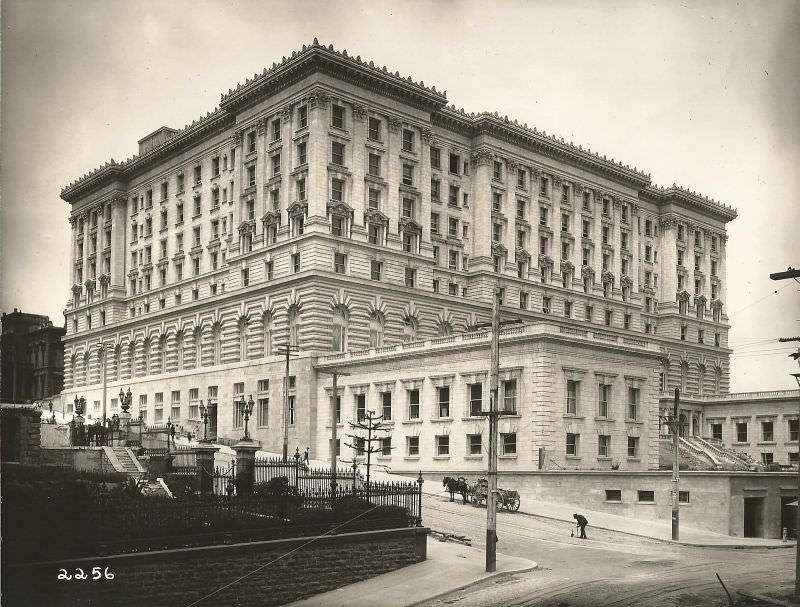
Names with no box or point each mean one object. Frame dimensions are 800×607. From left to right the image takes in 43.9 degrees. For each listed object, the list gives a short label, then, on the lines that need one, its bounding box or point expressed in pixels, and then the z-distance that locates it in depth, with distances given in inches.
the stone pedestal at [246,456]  1389.4
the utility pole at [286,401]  2155.5
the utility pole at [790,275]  1050.2
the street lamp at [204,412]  2294.4
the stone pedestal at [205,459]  1422.1
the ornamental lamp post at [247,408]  2100.6
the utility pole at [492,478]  1151.0
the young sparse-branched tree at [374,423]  2199.8
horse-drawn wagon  1683.1
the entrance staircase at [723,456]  2519.3
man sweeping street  1480.1
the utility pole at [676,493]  1617.9
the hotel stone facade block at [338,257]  2417.6
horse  1722.4
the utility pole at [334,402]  1781.3
